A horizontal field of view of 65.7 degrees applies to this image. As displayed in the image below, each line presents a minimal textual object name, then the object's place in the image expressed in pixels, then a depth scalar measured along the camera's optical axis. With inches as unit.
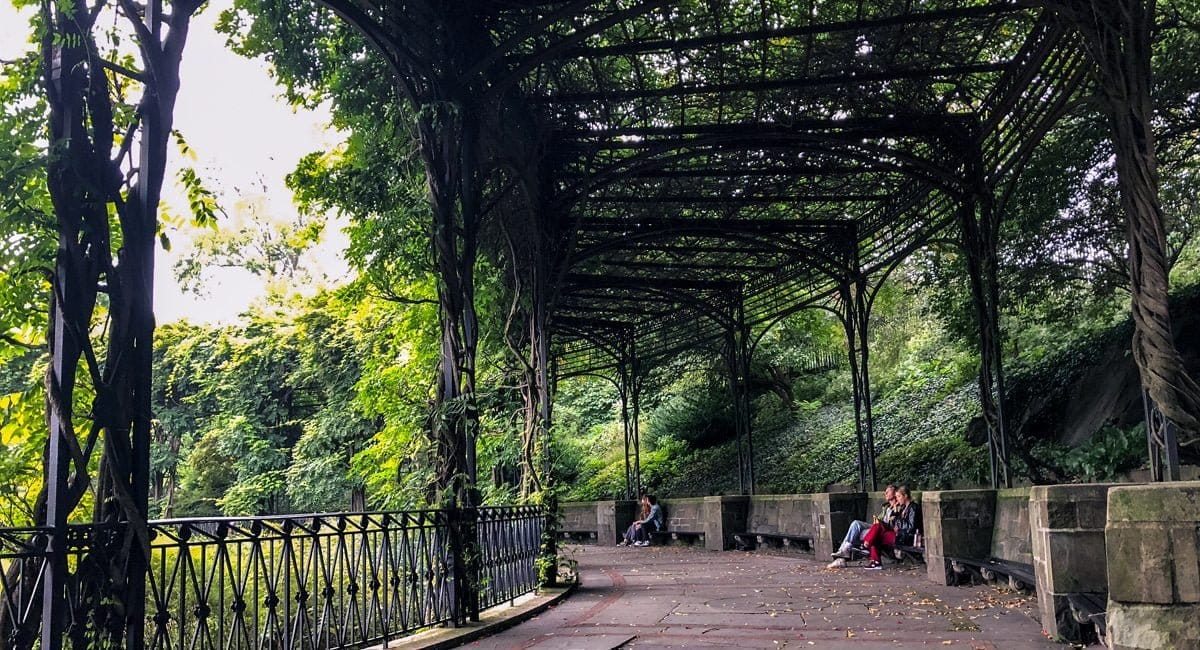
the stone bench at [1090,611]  209.6
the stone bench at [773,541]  585.4
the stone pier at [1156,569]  158.6
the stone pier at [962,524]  378.3
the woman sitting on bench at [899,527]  470.9
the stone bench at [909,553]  451.8
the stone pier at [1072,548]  227.3
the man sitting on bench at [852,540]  484.7
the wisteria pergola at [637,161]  148.4
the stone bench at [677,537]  736.5
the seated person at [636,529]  773.3
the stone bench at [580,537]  897.4
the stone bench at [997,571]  304.0
